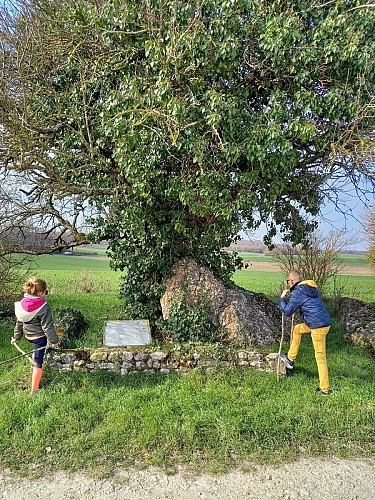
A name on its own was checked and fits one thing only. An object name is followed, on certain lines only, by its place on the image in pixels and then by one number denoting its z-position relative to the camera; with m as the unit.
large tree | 6.82
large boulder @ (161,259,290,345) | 8.64
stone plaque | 7.59
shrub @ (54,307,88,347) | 8.00
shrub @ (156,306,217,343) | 8.30
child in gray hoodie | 6.09
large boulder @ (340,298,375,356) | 9.07
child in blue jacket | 6.31
